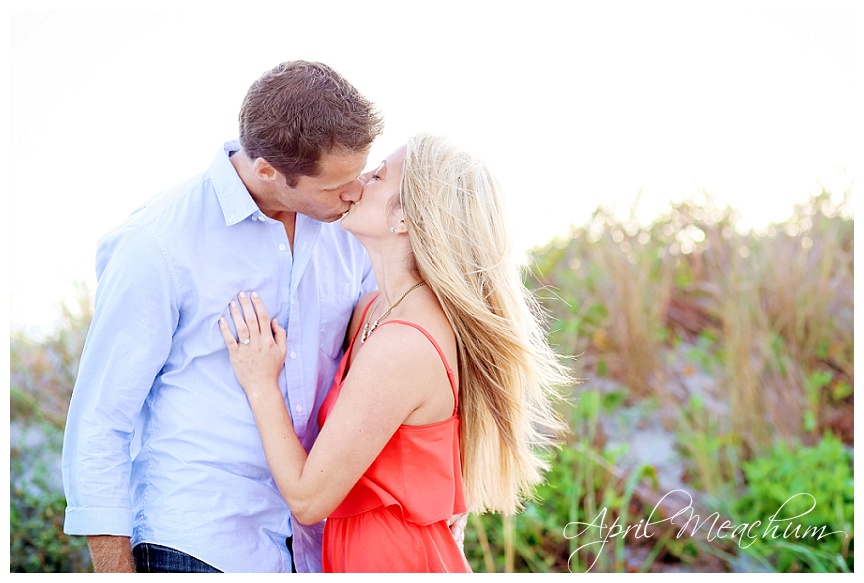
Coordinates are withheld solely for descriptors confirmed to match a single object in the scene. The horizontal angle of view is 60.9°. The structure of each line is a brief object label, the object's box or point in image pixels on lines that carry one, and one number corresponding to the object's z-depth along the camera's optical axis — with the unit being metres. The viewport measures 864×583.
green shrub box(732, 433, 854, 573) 3.46
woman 1.91
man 1.90
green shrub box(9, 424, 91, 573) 3.46
